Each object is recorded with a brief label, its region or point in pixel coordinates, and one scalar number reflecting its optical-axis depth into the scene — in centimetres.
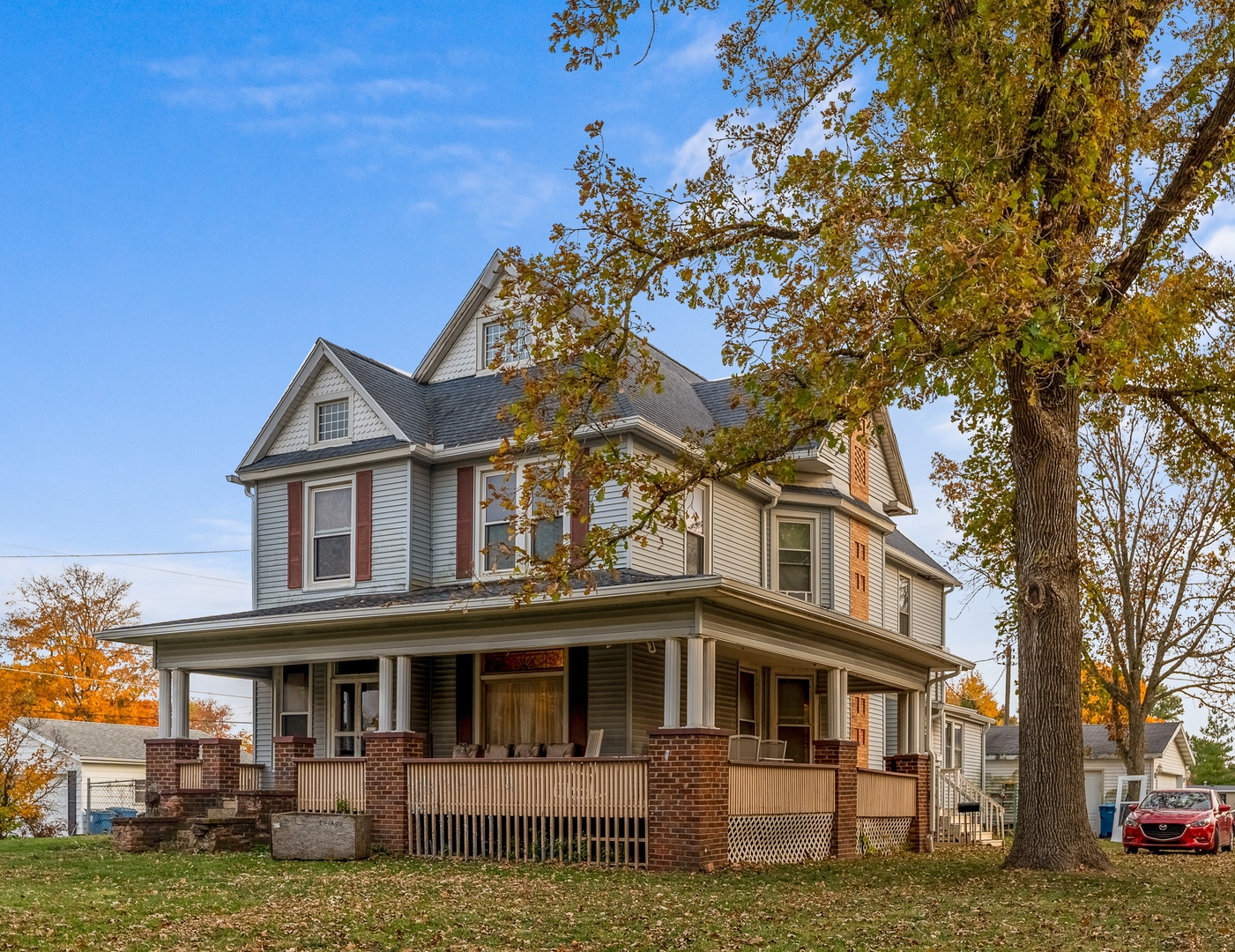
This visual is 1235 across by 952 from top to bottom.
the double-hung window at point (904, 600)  3038
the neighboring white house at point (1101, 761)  4700
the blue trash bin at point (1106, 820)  3681
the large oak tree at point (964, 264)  1340
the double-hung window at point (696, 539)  2183
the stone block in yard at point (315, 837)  1759
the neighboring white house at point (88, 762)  4259
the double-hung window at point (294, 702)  2331
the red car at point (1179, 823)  2506
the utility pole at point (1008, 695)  5964
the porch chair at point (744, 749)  2037
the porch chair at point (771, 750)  2244
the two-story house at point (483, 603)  1858
